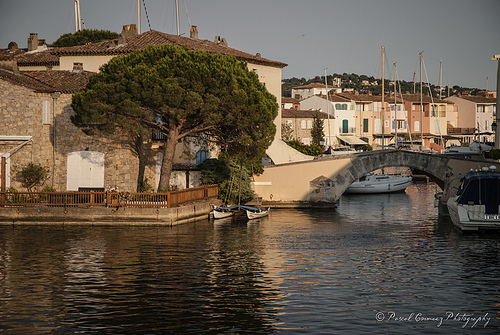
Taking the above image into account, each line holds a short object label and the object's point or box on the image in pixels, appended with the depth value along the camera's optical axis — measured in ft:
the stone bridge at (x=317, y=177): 174.81
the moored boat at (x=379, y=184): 232.73
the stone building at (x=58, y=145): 152.56
